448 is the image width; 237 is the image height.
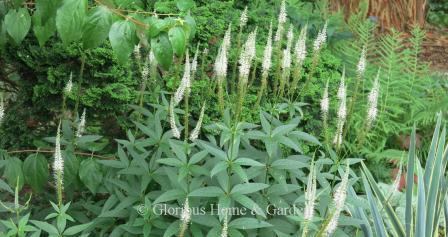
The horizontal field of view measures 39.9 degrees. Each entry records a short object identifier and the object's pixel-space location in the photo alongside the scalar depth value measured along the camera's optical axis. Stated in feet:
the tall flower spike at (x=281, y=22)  8.47
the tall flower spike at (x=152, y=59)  8.70
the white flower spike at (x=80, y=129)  8.59
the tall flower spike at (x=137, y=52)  9.05
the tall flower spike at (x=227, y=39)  7.77
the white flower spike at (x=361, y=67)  7.92
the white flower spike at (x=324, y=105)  8.06
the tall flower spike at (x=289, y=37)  8.27
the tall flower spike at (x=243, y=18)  8.30
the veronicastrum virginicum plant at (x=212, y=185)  7.18
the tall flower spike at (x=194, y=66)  8.56
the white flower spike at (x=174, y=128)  7.43
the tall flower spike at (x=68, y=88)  8.71
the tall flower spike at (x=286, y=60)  8.16
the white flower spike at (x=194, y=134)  7.50
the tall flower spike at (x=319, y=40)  8.45
